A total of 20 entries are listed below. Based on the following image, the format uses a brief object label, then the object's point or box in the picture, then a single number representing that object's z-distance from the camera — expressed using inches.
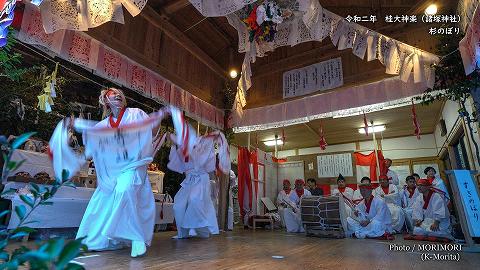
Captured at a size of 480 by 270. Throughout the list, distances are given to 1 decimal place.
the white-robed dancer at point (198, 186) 187.3
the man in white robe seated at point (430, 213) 193.3
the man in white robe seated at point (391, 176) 325.8
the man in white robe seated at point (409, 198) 253.9
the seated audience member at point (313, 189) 339.2
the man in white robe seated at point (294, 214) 287.9
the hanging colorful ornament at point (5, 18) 131.3
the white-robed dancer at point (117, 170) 117.7
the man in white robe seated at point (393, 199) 275.6
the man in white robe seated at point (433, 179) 229.6
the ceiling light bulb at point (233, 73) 295.7
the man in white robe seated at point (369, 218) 219.3
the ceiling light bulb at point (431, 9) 204.5
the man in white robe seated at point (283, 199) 322.3
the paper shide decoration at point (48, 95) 163.9
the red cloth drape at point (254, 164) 359.6
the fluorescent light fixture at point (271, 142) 429.1
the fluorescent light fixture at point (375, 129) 358.6
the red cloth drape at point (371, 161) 380.6
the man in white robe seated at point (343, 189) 294.2
